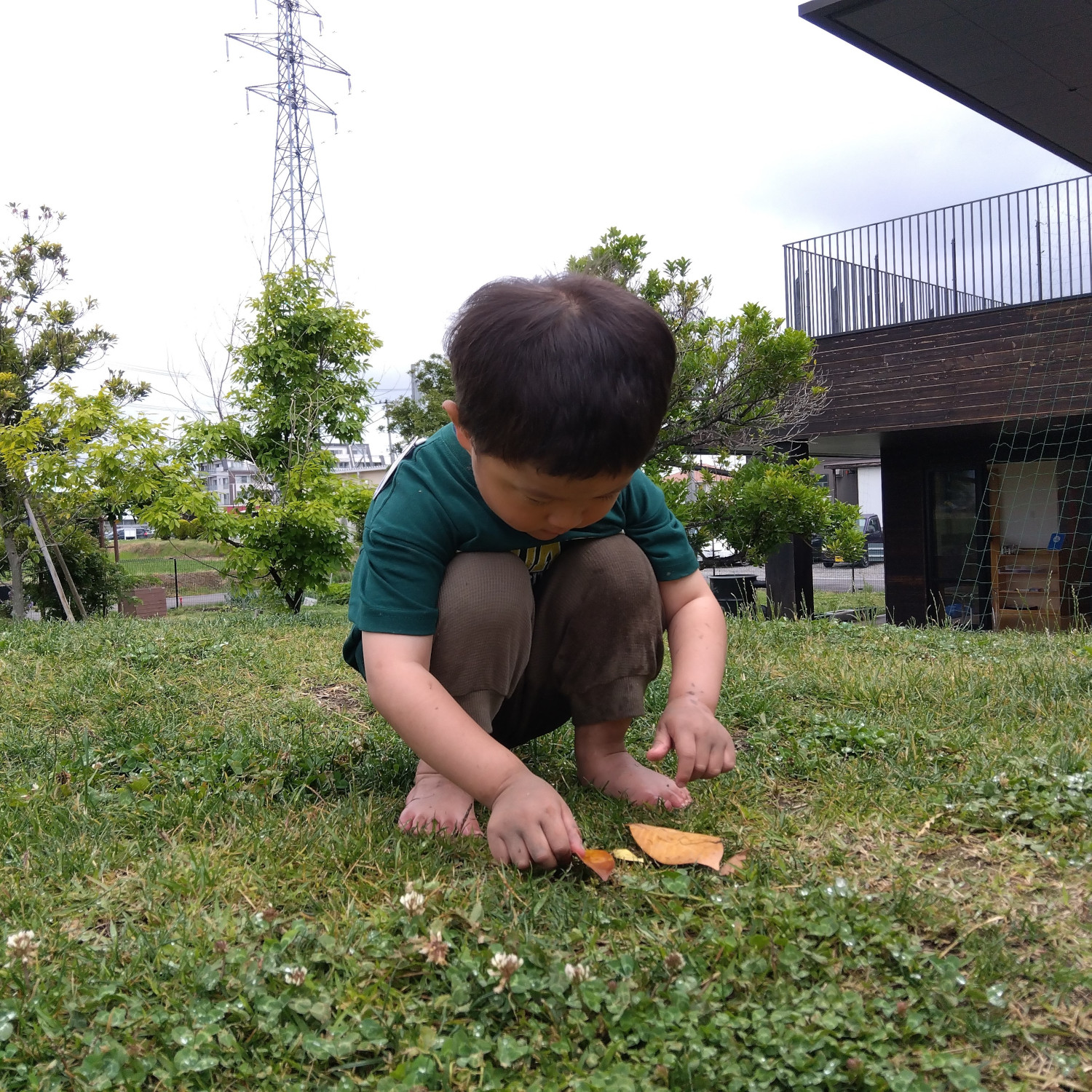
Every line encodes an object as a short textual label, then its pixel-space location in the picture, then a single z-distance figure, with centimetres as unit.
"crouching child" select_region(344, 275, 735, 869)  140
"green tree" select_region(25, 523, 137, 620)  1167
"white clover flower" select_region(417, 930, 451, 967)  118
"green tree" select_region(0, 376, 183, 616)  832
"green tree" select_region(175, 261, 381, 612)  822
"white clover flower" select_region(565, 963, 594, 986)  115
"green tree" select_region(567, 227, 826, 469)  784
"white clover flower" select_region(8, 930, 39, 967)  121
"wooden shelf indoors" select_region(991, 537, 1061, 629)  1041
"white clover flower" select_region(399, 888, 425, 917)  129
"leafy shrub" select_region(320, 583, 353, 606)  964
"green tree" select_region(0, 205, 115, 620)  1183
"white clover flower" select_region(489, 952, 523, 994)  115
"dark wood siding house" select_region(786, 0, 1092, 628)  879
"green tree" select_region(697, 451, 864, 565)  768
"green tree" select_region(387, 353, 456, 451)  1903
